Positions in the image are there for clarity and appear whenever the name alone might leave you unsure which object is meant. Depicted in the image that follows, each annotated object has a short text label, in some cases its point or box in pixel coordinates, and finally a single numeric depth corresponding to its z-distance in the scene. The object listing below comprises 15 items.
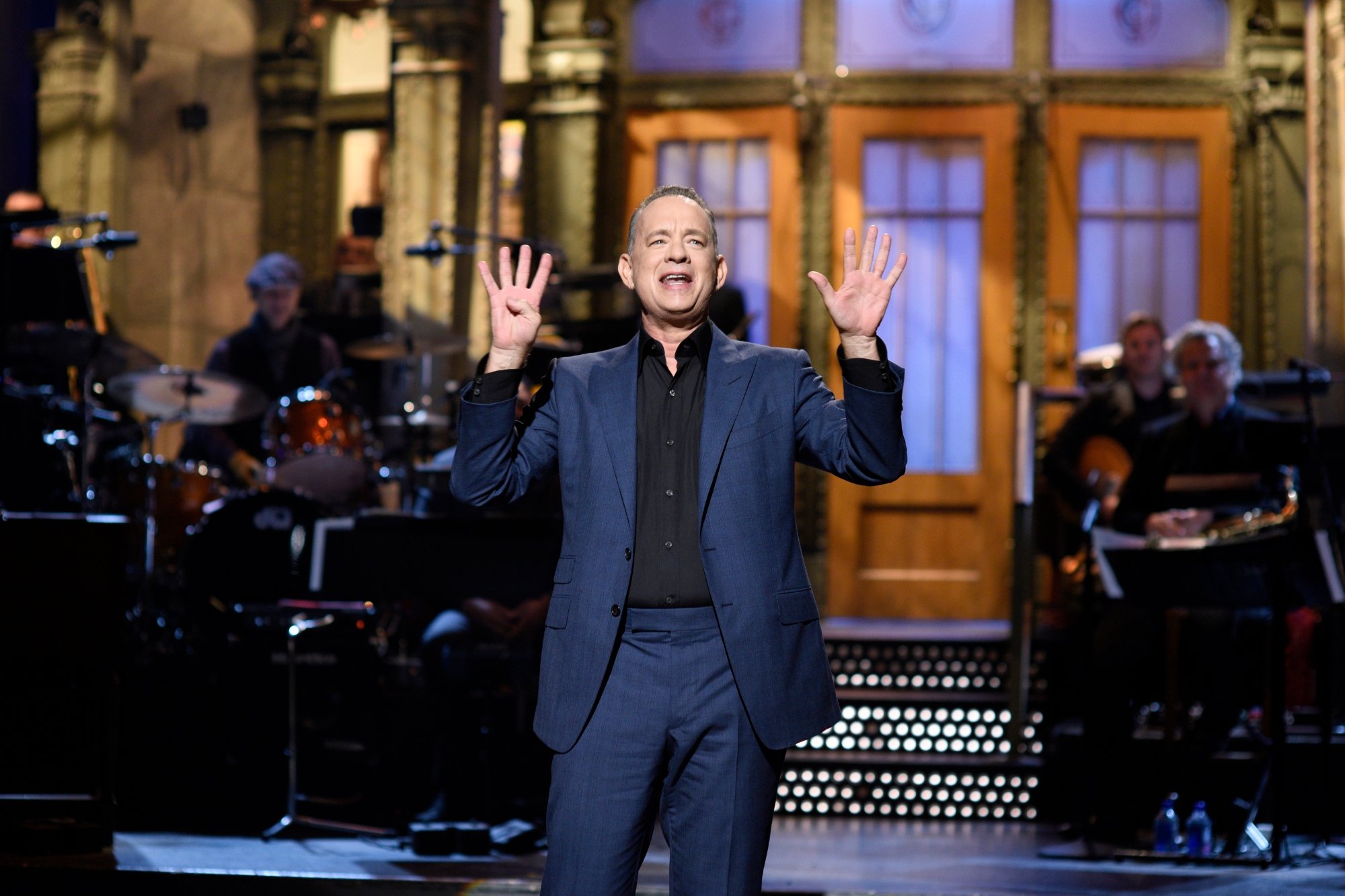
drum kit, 11.72
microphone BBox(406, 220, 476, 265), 13.05
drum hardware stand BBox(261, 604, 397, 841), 10.14
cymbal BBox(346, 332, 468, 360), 13.13
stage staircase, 11.93
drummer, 14.43
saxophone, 9.53
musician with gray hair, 10.76
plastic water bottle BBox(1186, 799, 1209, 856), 9.73
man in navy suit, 4.90
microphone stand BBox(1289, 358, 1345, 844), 9.20
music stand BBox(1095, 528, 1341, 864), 9.28
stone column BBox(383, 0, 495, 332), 15.56
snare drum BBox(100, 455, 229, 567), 12.96
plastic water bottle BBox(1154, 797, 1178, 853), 9.93
